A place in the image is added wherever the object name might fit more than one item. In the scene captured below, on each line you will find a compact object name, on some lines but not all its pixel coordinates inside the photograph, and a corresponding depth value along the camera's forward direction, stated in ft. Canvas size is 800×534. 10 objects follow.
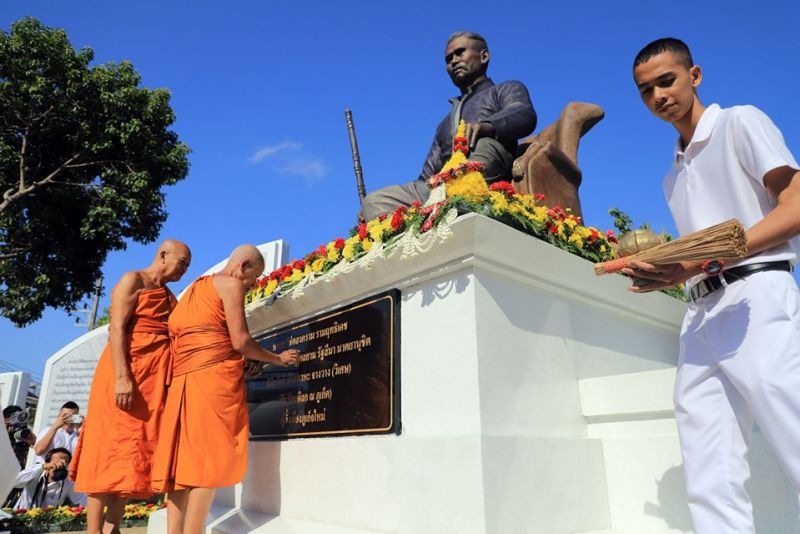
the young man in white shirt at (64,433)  21.72
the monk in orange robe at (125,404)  10.39
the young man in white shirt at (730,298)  4.61
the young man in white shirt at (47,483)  21.68
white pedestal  7.46
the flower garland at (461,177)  9.23
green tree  37.29
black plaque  9.36
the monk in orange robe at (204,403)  9.46
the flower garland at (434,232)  8.92
